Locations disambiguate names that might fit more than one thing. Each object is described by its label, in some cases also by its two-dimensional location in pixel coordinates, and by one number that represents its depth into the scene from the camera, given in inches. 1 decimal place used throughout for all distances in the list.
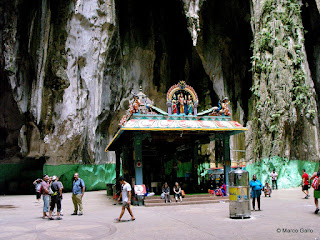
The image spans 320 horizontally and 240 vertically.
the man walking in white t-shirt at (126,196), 384.2
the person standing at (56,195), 433.1
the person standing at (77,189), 456.0
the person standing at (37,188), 741.1
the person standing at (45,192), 433.1
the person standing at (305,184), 615.3
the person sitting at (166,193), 611.9
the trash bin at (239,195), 396.8
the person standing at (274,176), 863.7
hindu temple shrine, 628.4
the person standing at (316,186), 398.0
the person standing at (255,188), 458.9
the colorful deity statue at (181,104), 671.8
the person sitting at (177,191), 614.5
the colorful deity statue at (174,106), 669.9
